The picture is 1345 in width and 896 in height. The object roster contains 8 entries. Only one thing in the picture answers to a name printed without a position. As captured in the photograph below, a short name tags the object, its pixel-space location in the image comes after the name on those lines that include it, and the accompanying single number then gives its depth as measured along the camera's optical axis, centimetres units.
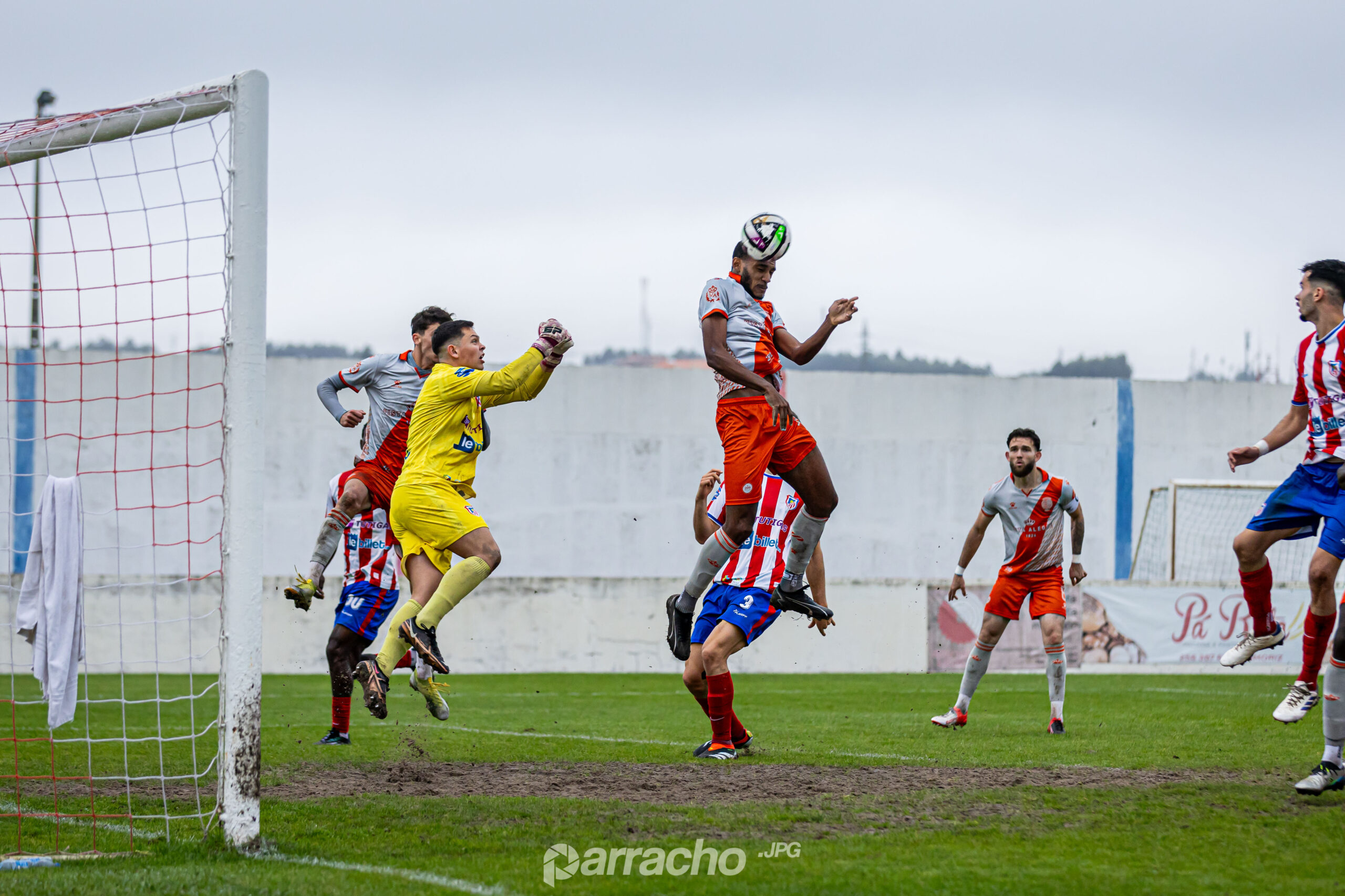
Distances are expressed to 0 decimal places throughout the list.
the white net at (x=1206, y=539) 4850
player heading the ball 1470
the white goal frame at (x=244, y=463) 1022
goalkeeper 1367
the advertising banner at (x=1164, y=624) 3719
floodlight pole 5184
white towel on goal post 1127
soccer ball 1516
